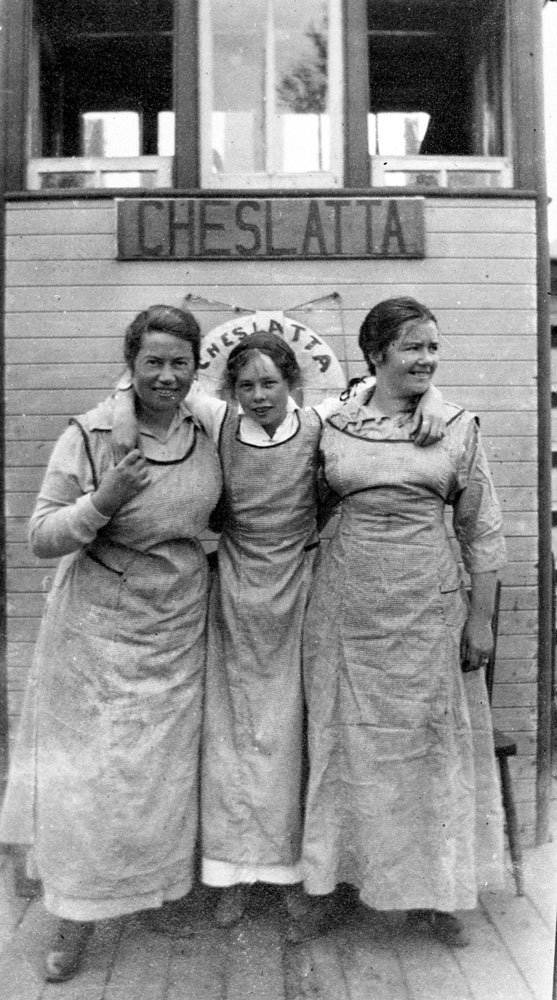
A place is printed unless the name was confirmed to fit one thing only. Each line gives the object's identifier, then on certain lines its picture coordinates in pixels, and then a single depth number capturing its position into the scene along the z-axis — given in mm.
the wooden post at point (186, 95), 3553
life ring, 3463
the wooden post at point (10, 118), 3576
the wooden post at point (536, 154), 3592
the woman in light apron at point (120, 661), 2512
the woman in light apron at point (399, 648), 2615
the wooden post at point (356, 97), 3562
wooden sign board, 3518
